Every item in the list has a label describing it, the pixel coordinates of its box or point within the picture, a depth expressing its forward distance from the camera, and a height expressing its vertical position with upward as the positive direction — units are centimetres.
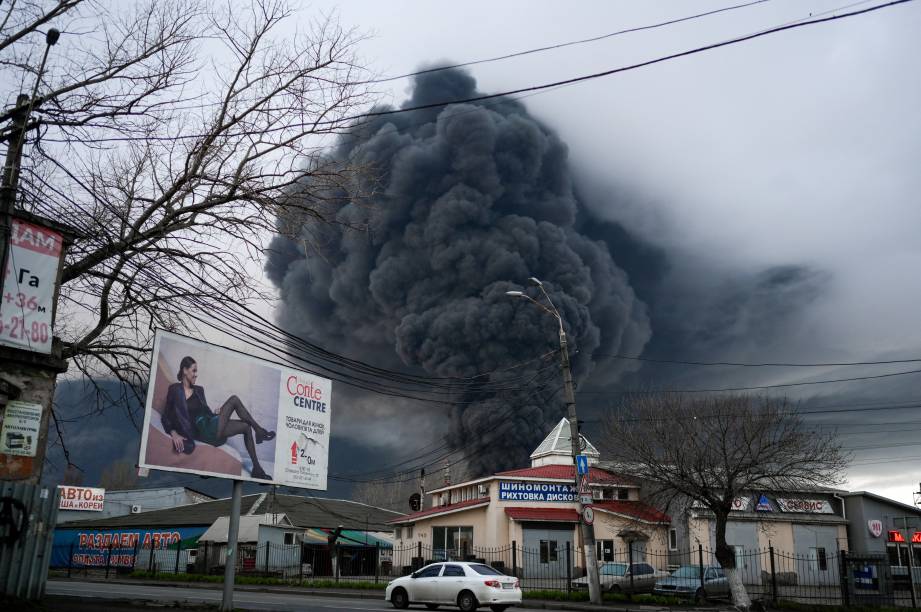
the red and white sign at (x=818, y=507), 4091 +19
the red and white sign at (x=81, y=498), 6481 +75
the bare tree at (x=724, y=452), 2331 +189
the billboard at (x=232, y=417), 1461 +195
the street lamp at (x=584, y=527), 2194 -53
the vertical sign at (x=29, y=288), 1334 +398
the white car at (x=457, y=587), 1872 -204
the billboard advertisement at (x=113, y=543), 5219 -266
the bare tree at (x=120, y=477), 12146 +517
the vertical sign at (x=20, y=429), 1303 +135
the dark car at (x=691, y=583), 2753 -272
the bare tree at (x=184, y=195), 1554 +687
